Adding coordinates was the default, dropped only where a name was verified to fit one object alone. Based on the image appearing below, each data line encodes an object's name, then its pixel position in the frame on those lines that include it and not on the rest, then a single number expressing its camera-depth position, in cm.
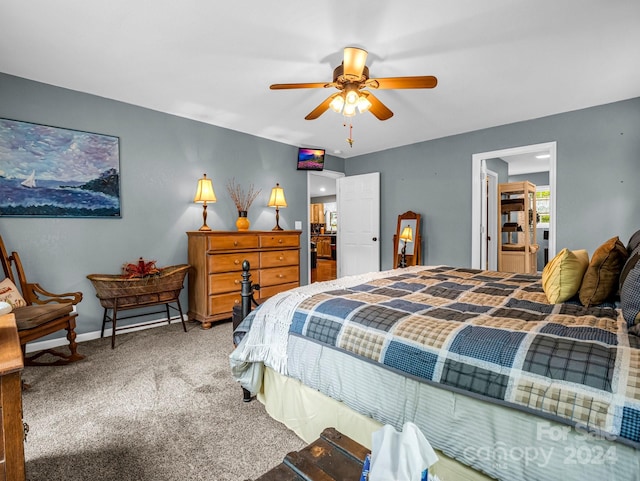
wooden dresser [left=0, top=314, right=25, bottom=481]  92
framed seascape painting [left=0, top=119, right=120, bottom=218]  280
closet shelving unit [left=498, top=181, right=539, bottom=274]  555
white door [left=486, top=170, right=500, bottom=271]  547
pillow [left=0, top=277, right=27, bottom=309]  247
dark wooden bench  83
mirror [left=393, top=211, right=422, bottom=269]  482
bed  88
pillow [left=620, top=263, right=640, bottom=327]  121
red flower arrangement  311
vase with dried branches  407
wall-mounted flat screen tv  507
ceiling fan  219
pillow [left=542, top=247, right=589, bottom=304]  164
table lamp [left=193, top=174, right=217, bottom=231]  375
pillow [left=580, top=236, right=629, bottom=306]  157
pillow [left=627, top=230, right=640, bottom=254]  182
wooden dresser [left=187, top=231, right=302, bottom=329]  353
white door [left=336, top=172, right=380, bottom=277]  540
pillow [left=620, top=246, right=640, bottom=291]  141
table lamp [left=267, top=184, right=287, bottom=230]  452
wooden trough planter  298
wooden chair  234
